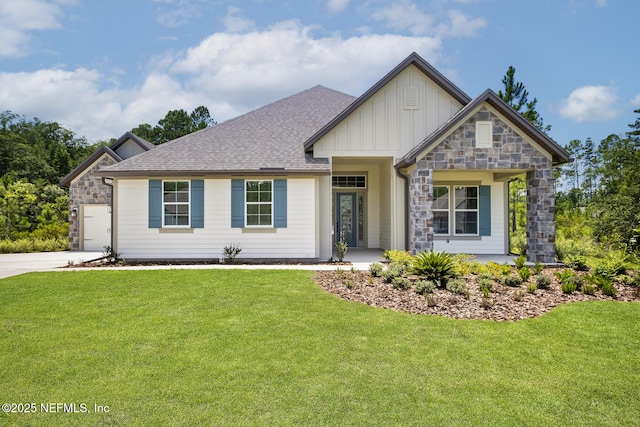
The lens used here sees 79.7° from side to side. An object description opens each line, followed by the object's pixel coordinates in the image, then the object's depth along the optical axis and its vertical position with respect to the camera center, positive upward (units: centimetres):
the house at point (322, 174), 1176 +156
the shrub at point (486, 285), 739 -125
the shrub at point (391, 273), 835 -114
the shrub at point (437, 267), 796 -98
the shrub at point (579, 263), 1004 -113
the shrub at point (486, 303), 639 -139
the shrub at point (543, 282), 778 -124
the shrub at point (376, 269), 897 -114
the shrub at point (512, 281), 802 -127
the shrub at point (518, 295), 687 -136
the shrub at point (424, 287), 727 -126
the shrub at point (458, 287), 716 -126
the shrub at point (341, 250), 1214 -91
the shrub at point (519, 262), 945 -102
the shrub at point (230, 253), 1225 -98
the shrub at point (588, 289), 740 -133
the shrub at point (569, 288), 733 -129
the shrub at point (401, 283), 766 -125
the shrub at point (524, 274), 824 -115
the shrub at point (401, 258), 1012 -98
